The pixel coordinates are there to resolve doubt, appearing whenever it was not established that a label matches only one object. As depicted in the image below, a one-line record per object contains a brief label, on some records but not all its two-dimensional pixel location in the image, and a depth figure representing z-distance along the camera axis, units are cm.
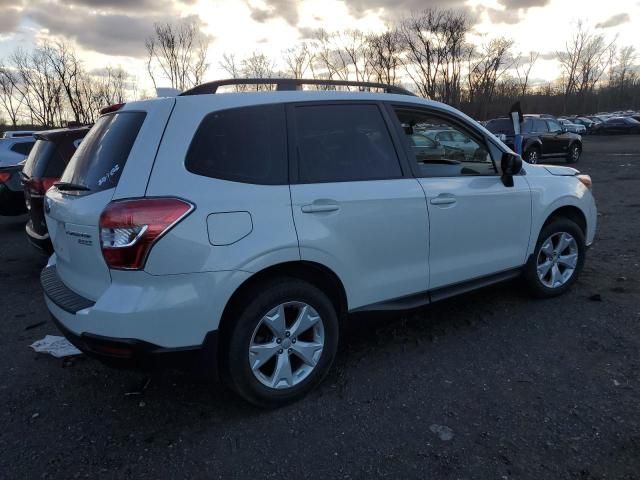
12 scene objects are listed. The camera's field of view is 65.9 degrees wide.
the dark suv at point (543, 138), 1728
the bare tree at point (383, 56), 5541
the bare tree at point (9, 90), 5284
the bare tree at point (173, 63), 4091
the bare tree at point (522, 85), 7819
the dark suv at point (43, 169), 514
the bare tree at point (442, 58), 5453
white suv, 242
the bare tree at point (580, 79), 8069
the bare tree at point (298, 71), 4959
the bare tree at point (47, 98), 5244
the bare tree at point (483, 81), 6041
